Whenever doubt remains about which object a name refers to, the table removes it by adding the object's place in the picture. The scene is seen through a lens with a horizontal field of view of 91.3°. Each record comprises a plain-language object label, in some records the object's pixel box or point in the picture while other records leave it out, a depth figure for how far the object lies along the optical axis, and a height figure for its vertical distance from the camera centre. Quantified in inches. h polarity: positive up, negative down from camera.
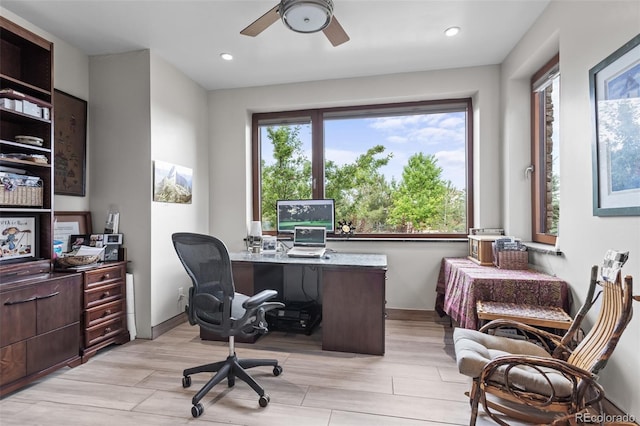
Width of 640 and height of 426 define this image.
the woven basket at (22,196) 85.7 +5.8
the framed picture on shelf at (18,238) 89.1 -6.4
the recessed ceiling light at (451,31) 107.6 +63.1
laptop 126.2 -10.6
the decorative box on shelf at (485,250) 114.7 -14.0
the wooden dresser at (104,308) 100.7 -31.6
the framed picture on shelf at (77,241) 111.0 -9.1
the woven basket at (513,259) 107.0 -16.4
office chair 76.9 -22.9
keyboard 119.0 -14.9
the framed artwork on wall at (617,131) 63.6 +17.4
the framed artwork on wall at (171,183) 122.0 +13.5
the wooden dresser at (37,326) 78.4 -30.1
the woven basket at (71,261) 99.0 -14.3
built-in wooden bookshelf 88.4 +25.4
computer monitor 131.8 -0.1
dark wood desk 104.3 -30.8
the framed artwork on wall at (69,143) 109.5 +26.6
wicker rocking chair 55.9 -31.2
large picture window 145.3 +23.6
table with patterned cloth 89.5 -23.4
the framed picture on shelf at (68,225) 108.9 -3.5
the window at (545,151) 109.0 +22.2
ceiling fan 80.0 +52.9
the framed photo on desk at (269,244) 137.7 -13.5
